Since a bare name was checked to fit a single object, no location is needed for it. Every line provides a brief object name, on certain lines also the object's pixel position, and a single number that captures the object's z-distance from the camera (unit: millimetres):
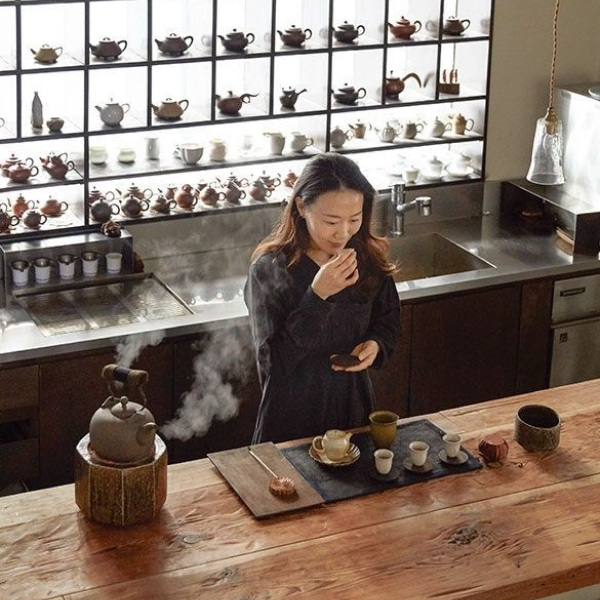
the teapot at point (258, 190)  5656
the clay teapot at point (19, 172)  5109
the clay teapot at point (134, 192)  5434
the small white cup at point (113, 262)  5246
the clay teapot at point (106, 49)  5129
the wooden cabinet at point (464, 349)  5383
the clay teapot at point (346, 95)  5730
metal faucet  5679
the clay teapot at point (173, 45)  5250
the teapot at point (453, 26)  5883
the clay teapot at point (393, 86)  5852
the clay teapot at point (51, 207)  5301
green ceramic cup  3748
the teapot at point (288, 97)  5629
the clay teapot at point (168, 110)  5332
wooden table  3094
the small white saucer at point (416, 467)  3645
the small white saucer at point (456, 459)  3695
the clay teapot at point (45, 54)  5027
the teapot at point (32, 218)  5211
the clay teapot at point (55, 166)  5184
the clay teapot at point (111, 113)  5242
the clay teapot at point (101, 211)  5320
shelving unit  5172
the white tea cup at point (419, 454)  3646
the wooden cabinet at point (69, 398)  4676
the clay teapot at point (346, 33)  5617
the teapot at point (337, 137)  5801
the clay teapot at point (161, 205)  5477
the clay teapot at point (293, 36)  5508
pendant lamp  4082
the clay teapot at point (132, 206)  5402
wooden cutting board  3445
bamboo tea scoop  3494
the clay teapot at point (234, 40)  5363
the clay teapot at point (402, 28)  5770
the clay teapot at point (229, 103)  5441
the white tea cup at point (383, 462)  3609
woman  3922
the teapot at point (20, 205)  5250
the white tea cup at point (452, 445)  3691
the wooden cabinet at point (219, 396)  4949
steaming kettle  3279
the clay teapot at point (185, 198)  5508
